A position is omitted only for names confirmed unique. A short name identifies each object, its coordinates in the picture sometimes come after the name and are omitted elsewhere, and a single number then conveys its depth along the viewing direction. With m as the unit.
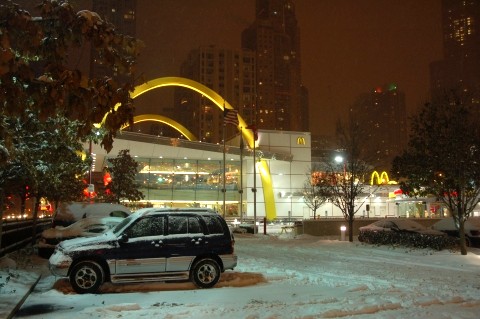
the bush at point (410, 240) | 21.09
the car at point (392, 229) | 23.96
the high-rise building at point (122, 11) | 154.25
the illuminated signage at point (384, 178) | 63.38
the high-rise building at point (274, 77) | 167.75
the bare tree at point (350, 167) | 27.30
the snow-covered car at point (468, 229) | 24.03
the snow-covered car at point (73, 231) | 17.14
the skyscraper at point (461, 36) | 151.12
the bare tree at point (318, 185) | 32.22
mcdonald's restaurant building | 59.75
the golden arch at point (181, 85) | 63.94
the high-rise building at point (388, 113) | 165.38
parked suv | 11.02
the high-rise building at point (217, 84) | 146.62
